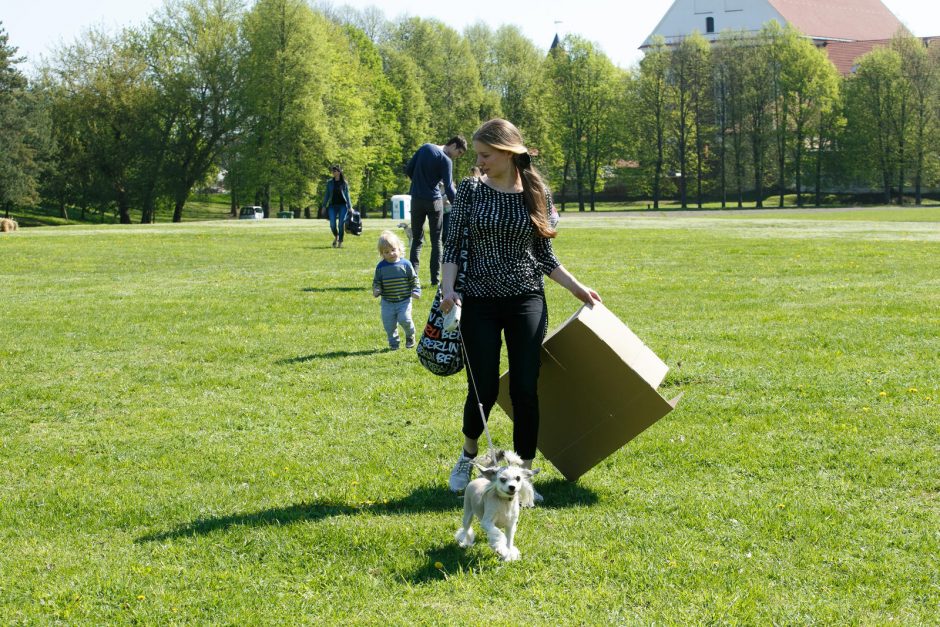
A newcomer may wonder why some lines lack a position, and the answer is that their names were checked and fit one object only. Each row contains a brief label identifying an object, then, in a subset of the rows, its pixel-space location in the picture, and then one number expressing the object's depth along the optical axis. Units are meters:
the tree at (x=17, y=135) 58.47
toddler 9.77
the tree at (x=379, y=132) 71.56
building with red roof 99.81
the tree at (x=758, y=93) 79.81
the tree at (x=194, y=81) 62.97
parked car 65.62
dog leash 5.33
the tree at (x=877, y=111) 77.88
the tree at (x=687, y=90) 79.69
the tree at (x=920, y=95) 77.25
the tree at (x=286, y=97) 61.12
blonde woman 5.15
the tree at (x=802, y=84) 78.38
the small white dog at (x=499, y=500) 4.34
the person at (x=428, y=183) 13.77
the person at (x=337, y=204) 23.70
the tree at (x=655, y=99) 80.62
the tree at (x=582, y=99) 82.69
